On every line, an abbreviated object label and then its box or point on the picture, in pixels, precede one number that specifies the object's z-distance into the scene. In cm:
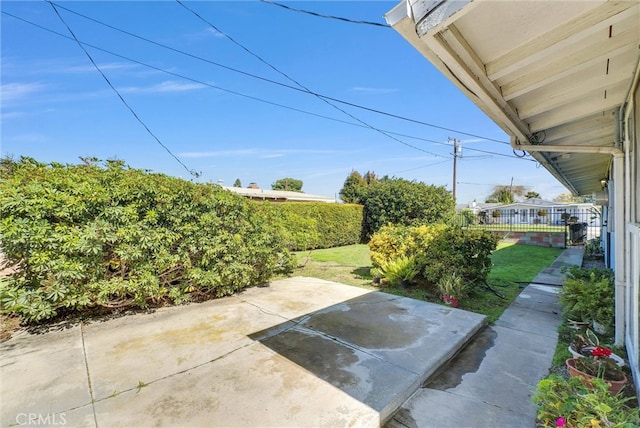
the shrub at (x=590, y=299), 362
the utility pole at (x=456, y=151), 2195
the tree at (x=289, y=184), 5272
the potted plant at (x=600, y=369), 232
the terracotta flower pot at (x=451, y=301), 493
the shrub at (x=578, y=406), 163
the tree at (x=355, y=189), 1592
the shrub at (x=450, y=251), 533
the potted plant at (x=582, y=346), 283
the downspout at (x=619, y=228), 317
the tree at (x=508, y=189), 5190
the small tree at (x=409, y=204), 1377
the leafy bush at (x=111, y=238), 345
